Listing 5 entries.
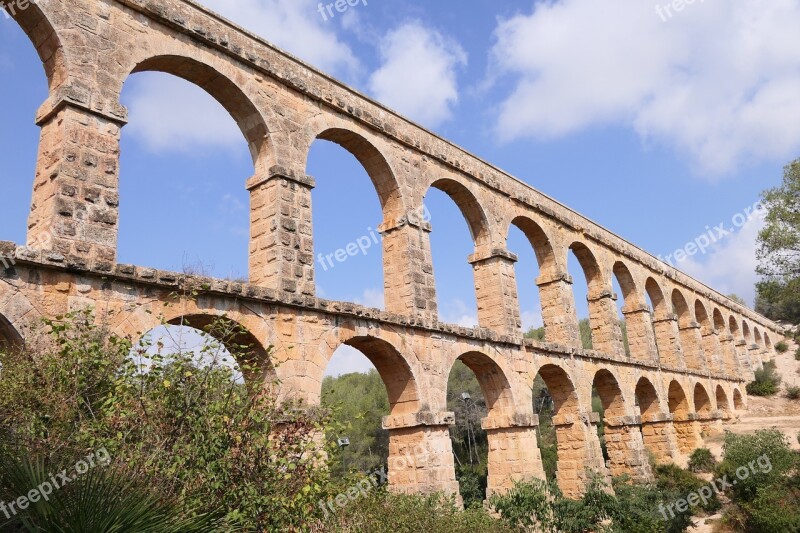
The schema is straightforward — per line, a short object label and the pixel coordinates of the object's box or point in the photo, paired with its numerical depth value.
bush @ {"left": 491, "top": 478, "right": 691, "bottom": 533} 11.12
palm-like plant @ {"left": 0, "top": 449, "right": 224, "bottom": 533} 3.79
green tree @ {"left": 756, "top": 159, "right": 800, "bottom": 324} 21.08
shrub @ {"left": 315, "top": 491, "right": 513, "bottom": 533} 6.51
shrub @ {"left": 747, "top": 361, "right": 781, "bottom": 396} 31.83
